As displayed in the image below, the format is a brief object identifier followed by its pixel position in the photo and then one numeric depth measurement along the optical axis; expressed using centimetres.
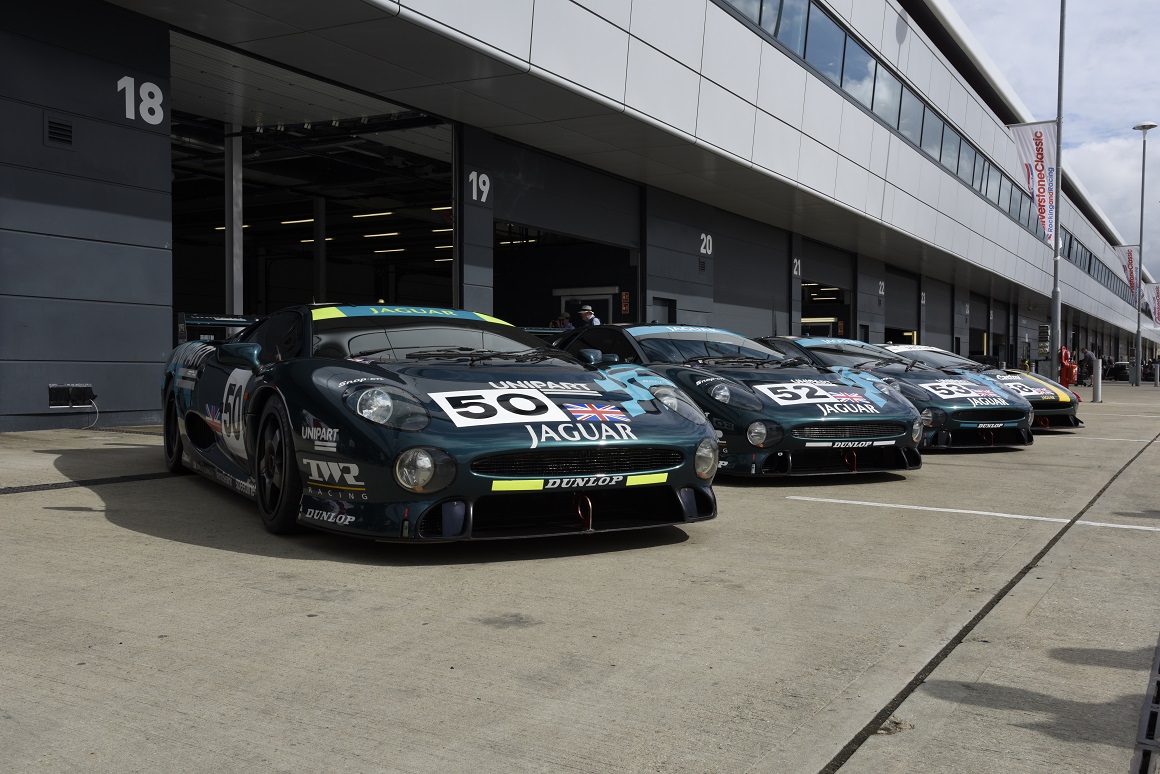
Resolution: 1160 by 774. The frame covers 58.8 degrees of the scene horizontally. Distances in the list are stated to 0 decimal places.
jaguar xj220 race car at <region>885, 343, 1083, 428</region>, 1177
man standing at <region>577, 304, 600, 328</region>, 1240
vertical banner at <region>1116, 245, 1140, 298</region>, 5991
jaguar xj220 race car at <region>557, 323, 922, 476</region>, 662
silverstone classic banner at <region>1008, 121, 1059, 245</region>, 2669
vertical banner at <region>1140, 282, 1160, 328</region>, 7279
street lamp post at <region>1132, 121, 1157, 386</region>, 4738
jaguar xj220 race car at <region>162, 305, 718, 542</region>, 405
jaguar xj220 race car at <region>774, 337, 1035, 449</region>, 930
